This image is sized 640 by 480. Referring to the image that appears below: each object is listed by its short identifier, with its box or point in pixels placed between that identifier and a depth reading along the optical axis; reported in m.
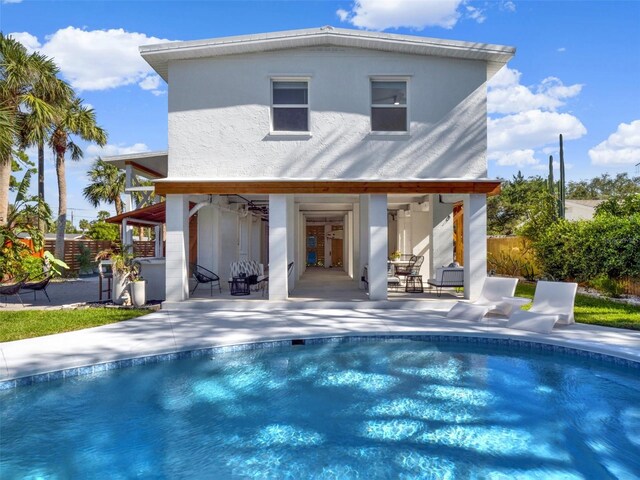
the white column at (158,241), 20.20
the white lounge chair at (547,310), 9.59
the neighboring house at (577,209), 38.69
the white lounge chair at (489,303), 10.87
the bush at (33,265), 20.78
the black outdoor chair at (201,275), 14.30
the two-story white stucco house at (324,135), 12.82
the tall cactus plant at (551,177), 23.79
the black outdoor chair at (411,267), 16.27
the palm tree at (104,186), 36.94
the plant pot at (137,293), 12.95
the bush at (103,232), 36.22
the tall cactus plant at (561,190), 21.47
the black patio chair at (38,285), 14.25
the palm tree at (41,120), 19.92
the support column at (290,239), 15.26
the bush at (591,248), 14.88
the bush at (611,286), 15.30
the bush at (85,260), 26.77
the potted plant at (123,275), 12.97
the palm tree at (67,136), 23.14
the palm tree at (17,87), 19.05
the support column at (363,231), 16.06
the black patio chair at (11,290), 12.84
